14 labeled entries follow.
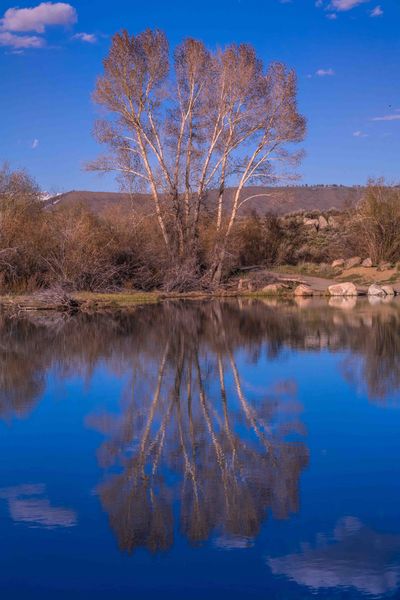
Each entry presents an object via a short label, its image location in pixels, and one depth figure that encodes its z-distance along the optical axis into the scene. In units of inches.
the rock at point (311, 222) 2143.5
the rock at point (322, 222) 2179.9
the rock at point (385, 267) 1340.4
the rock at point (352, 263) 1424.7
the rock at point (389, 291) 1199.6
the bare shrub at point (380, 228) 1408.7
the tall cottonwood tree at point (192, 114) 1189.1
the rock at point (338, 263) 1450.5
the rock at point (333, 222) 2151.8
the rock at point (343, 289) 1187.3
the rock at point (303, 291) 1187.3
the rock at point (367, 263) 1390.3
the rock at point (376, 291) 1198.9
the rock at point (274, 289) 1198.3
